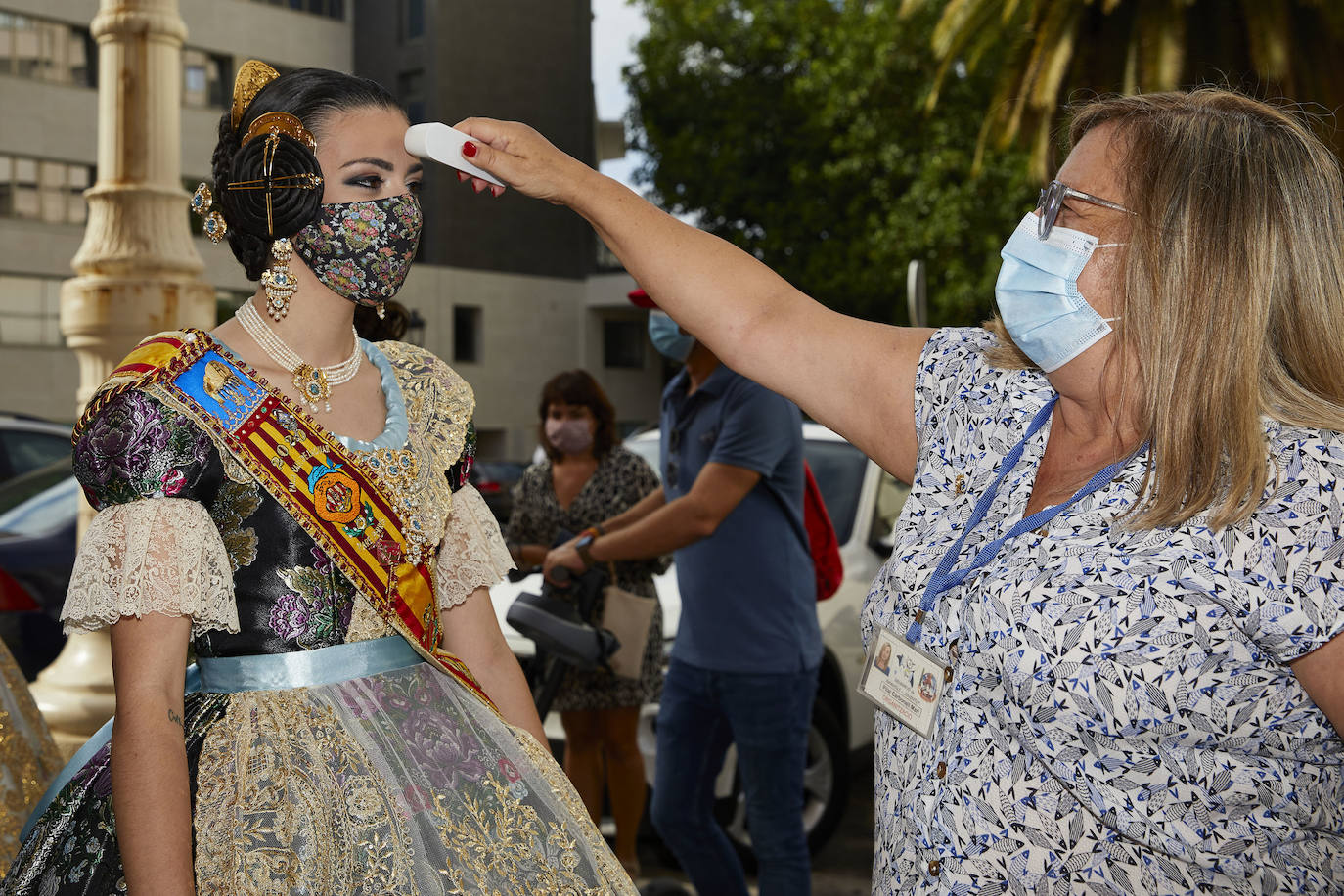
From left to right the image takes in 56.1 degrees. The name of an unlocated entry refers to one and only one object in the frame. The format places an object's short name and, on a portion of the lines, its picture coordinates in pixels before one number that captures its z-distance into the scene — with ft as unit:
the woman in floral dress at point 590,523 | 17.33
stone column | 16.14
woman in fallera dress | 6.31
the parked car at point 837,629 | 18.70
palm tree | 39.75
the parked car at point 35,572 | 18.40
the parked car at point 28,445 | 27.61
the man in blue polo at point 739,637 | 13.42
